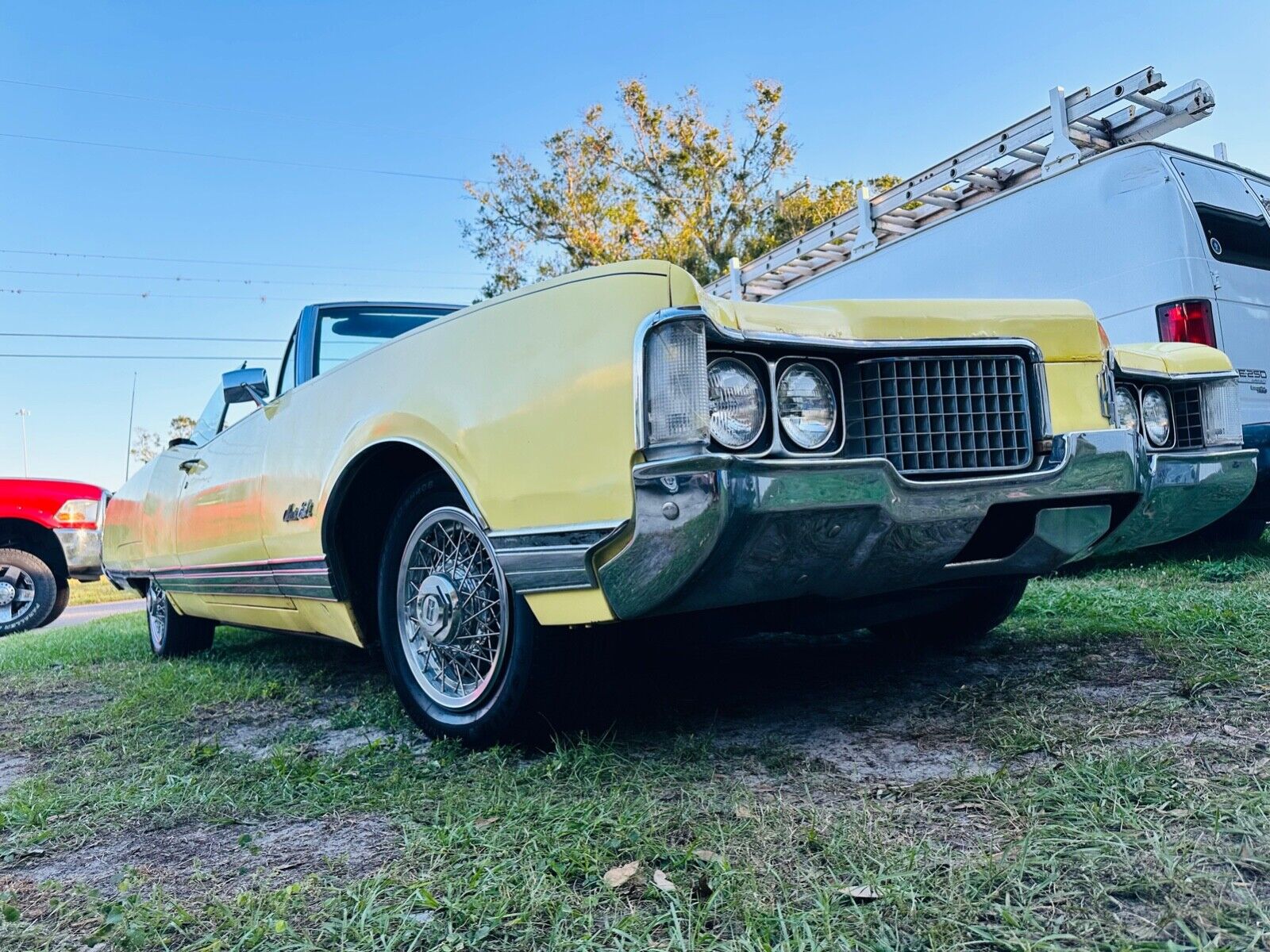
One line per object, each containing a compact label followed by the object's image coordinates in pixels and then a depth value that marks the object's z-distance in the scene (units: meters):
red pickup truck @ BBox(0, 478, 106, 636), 8.48
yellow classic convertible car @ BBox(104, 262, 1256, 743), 1.99
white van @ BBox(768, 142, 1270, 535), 4.70
